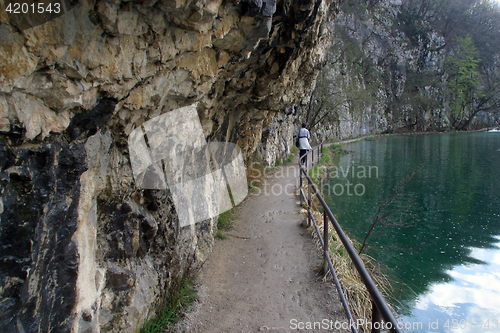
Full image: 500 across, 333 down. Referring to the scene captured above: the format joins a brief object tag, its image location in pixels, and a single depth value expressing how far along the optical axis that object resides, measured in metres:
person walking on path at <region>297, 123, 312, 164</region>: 9.80
